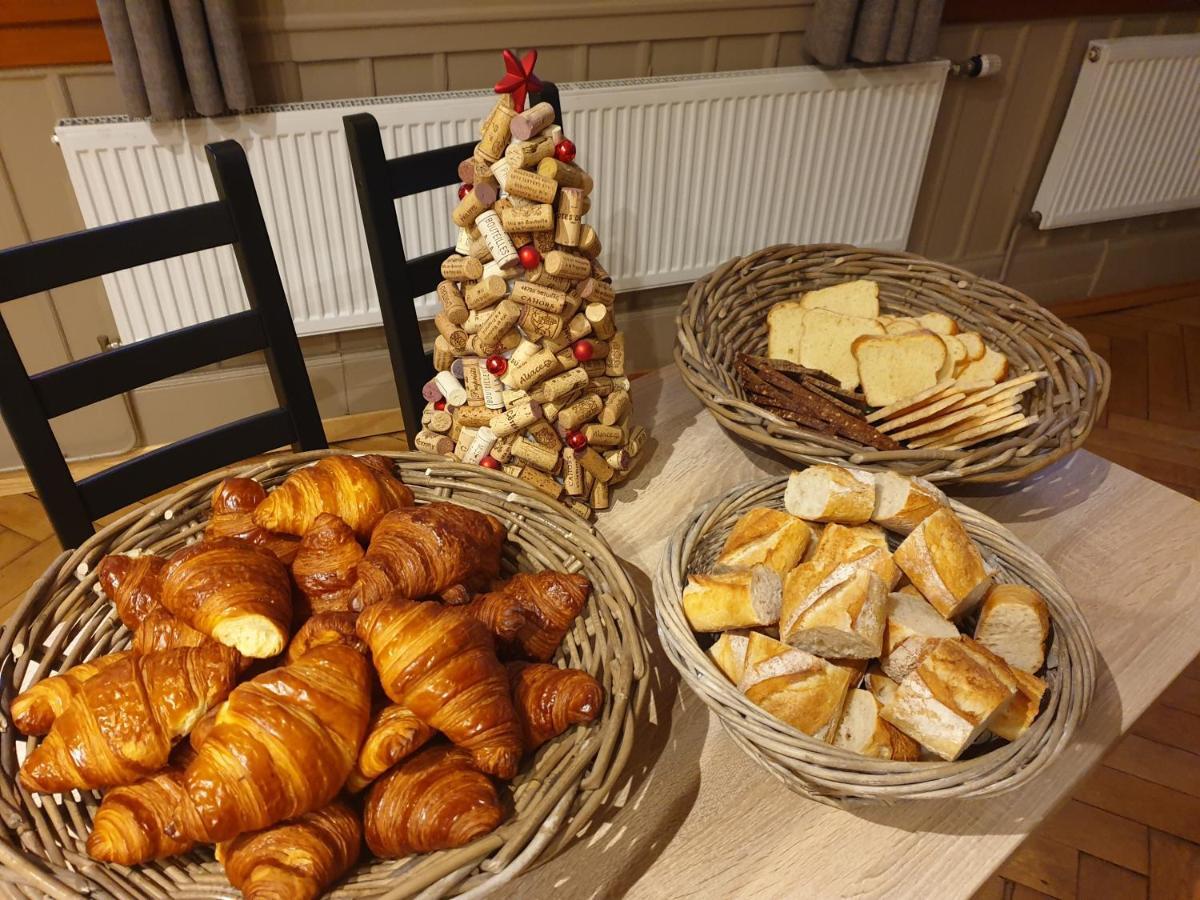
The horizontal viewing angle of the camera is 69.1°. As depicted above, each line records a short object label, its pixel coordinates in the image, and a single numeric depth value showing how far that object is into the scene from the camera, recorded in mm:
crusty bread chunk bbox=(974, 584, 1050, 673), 848
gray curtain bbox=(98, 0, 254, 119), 1728
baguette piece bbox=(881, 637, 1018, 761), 737
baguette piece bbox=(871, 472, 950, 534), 959
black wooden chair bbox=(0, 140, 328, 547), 1056
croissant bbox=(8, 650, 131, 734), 759
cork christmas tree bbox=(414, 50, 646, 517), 1040
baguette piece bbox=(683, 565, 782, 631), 840
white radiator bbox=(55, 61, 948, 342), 1981
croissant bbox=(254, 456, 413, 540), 923
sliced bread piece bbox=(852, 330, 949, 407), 1320
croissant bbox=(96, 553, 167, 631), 862
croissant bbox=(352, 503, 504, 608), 829
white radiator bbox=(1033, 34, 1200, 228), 2746
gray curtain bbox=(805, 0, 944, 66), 2227
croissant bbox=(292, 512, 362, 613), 873
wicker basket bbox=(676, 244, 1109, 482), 1109
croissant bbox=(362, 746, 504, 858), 685
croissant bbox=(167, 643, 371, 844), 653
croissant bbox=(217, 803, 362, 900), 655
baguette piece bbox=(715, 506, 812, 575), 925
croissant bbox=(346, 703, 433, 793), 717
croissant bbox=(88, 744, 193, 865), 672
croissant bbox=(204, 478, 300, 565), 924
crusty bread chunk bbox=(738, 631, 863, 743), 773
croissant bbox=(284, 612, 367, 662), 775
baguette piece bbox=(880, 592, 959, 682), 830
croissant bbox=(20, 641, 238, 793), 707
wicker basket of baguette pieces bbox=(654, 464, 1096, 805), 737
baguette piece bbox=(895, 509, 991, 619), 874
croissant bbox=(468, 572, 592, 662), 867
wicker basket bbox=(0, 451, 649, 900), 677
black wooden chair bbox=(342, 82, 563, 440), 1229
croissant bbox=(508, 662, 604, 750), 775
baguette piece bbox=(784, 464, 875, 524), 956
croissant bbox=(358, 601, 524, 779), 723
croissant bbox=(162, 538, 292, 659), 780
